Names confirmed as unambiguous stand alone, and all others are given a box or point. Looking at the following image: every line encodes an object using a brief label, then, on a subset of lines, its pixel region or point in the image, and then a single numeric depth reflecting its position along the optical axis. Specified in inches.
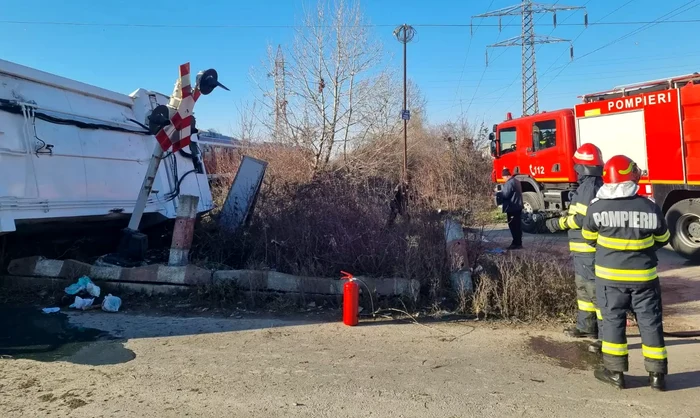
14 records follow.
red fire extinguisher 184.9
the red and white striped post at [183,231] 228.1
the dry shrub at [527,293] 195.5
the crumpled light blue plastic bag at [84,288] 213.8
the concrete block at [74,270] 225.1
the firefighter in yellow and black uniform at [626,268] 134.3
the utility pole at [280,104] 614.7
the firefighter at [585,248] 171.5
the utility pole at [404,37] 731.5
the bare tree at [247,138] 636.2
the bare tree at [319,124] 613.0
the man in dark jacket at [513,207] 358.3
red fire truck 310.3
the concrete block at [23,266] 228.7
